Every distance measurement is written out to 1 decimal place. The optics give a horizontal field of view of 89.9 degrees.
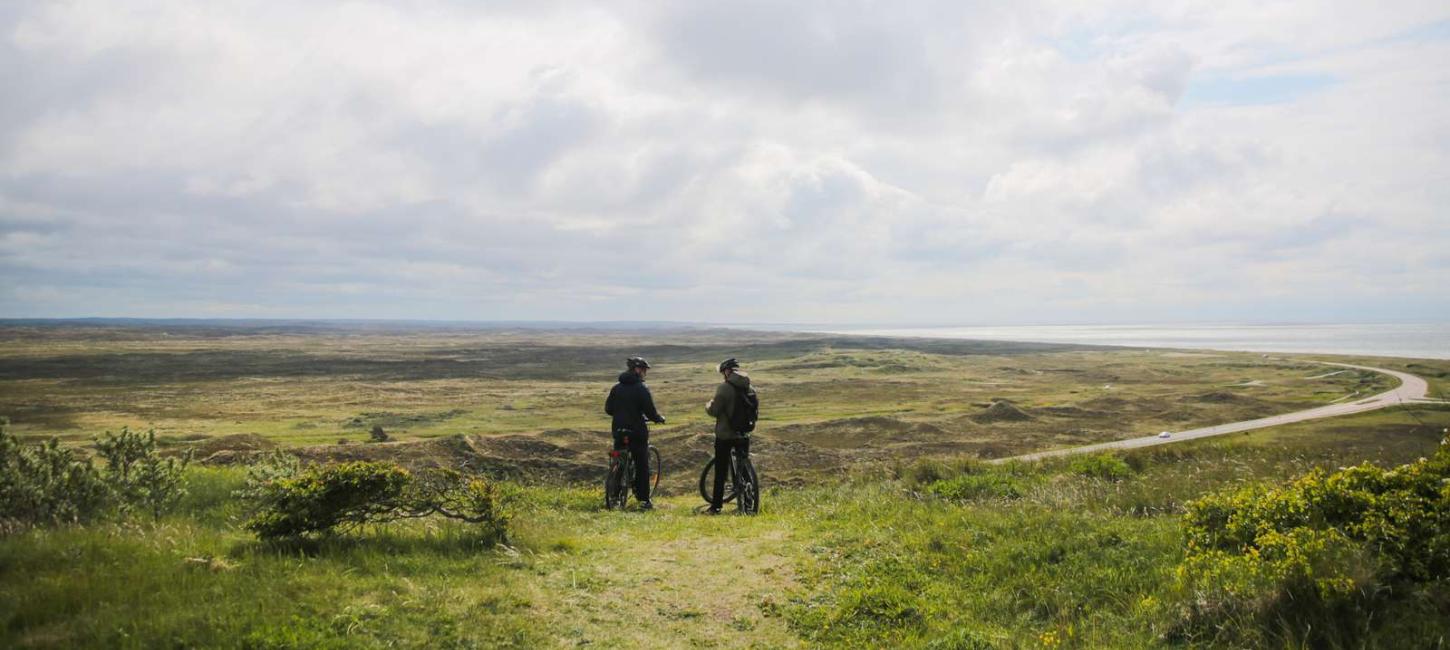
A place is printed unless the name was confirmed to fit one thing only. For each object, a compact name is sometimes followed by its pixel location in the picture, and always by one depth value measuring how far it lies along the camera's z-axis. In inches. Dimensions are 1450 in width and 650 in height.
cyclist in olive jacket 493.7
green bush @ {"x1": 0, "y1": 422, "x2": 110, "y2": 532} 279.3
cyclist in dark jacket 512.4
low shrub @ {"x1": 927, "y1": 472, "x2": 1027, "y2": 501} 492.7
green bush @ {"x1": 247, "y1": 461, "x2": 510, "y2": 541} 282.8
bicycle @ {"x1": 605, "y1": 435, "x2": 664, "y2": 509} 522.9
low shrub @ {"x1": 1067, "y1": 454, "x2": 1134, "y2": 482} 613.3
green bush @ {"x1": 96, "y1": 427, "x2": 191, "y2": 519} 338.3
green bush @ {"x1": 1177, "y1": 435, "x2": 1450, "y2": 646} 198.8
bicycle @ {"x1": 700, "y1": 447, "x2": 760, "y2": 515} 501.0
